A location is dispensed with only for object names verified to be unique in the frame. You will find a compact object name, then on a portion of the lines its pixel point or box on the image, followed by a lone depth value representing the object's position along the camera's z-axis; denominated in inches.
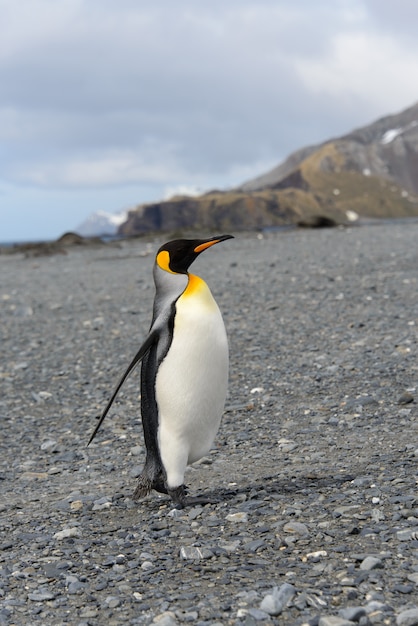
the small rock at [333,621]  107.6
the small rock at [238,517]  152.3
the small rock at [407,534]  133.2
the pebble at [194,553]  137.3
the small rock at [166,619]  113.4
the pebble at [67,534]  156.3
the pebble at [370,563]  123.3
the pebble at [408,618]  107.0
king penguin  166.9
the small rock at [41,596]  129.3
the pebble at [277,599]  113.6
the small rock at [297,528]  141.6
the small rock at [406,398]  229.6
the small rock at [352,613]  109.1
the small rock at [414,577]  117.8
